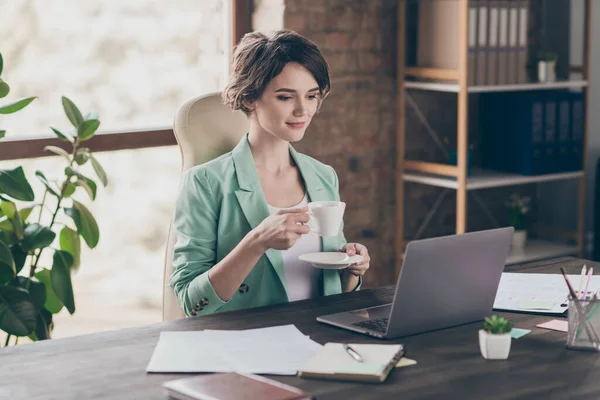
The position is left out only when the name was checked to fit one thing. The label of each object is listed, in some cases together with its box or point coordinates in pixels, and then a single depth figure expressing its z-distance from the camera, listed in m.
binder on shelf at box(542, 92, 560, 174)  3.87
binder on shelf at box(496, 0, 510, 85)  3.71
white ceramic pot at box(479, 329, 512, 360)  1.60
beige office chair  2.40
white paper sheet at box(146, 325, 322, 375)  1.54
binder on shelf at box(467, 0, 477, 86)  3.58
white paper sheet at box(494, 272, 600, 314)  1.93
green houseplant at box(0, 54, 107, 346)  2.67
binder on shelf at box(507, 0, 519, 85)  3.75
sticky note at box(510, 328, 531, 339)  1.74
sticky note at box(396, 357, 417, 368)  1.57
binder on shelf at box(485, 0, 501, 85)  3.67
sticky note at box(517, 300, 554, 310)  1.93
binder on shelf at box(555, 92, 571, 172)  3.92
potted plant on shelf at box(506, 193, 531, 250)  4.09
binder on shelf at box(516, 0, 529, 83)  3.78
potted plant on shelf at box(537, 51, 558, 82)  3.89
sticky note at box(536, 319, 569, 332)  1.79
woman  2.10
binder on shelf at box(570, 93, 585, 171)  3.95
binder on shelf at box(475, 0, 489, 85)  3.62
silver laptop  1.65
